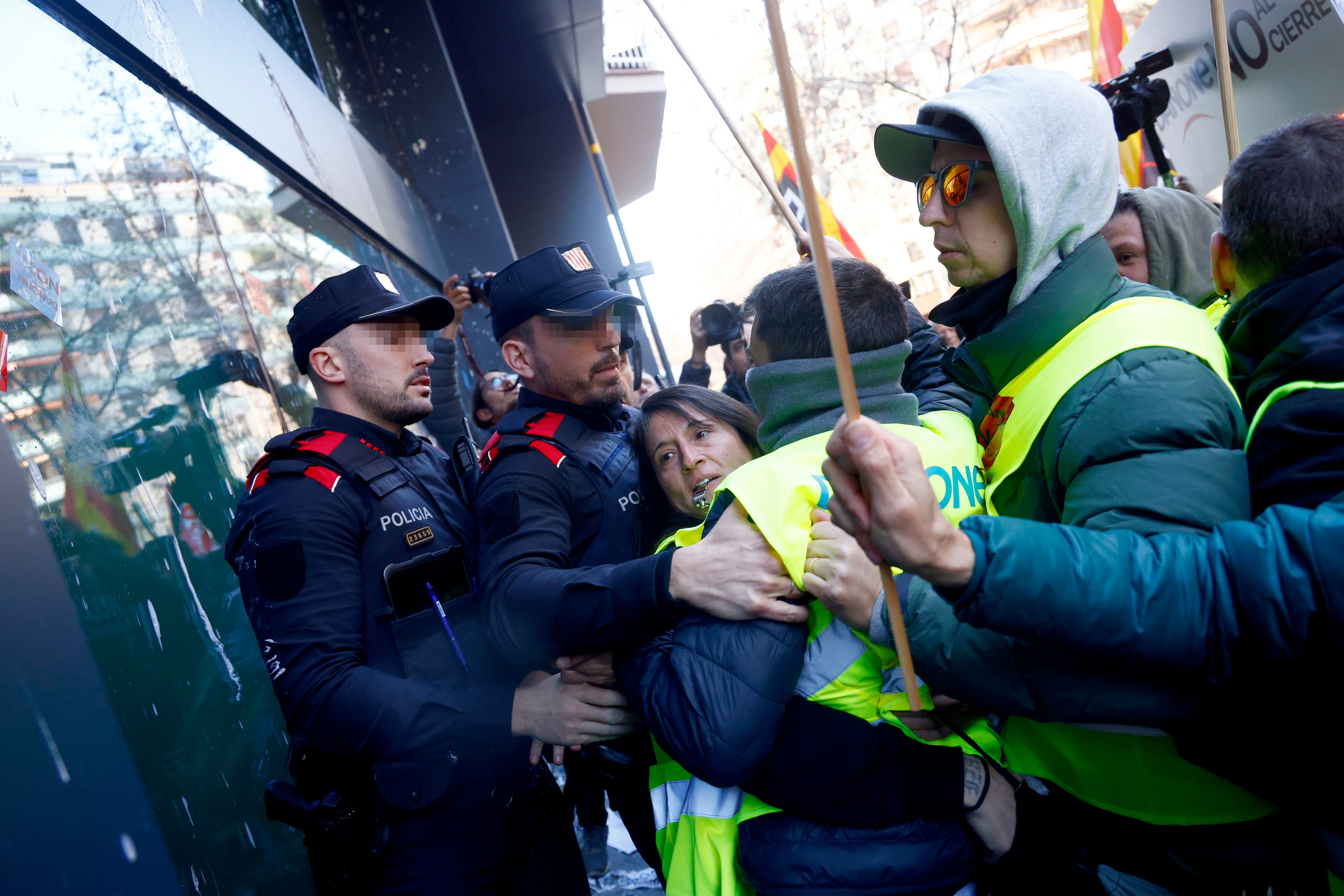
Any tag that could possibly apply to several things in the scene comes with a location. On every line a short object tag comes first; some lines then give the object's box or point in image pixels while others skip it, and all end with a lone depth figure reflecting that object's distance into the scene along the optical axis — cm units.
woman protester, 129
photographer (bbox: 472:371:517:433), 408
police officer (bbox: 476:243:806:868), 141
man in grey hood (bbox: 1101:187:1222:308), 247
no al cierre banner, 262
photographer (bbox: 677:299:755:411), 378
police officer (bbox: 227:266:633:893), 168
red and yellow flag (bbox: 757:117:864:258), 359
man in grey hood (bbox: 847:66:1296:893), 109
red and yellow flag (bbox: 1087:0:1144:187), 416
